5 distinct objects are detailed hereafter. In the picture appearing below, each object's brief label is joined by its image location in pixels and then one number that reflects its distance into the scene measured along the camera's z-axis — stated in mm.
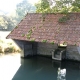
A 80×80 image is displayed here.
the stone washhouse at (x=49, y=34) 11055
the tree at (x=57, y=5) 13858
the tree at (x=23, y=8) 54031
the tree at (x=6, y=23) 34594
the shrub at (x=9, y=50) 16031
